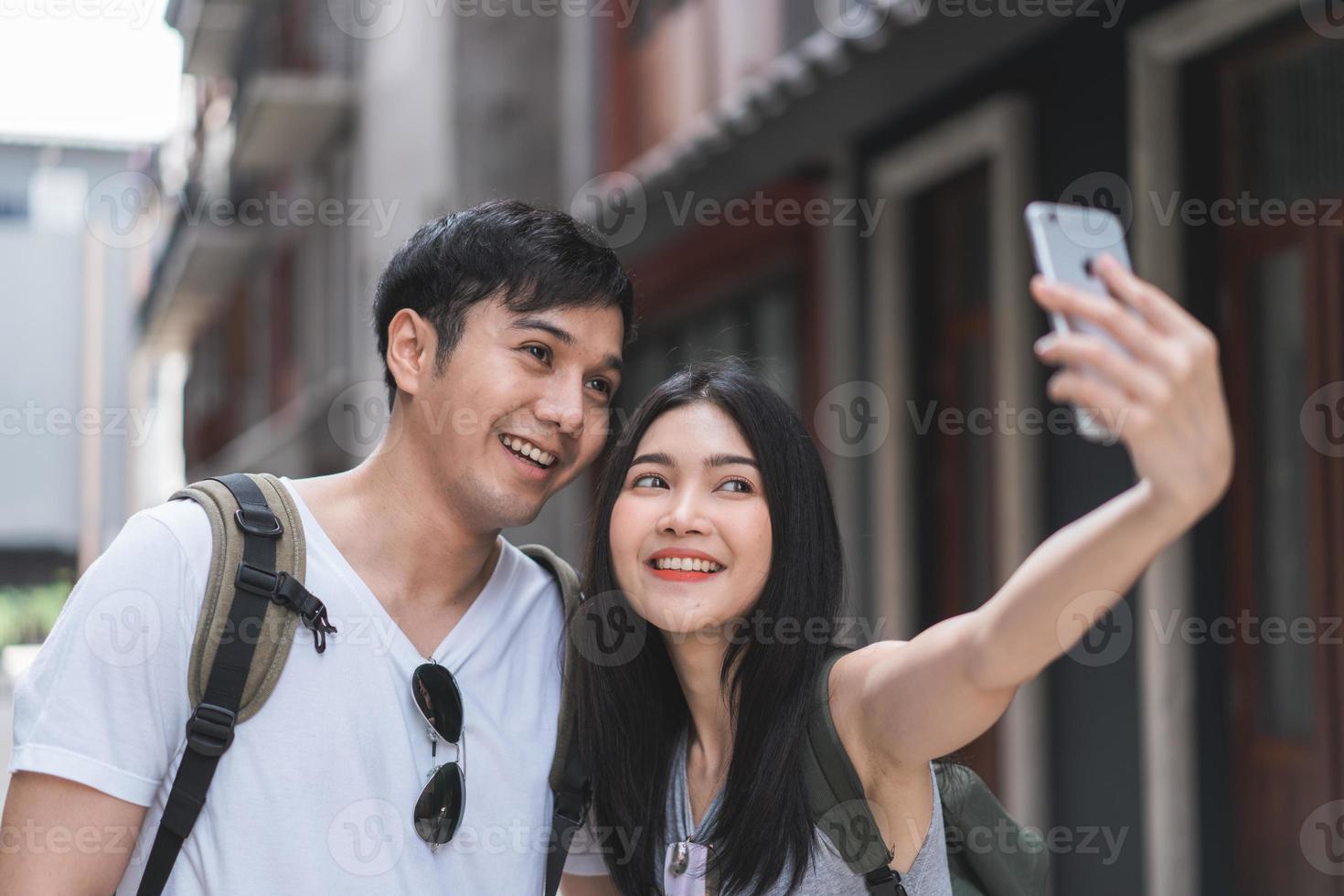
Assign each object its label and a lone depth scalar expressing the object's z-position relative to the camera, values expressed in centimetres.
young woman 236
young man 250
